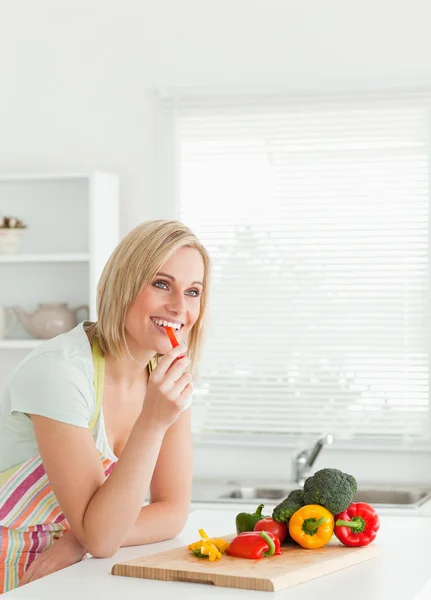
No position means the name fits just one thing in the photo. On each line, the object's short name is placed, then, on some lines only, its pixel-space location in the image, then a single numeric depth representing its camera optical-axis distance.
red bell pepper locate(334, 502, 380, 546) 2.69
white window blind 4.51
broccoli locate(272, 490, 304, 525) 2.68
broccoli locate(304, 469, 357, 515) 2.68
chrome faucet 4.37
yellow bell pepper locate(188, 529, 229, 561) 2.56
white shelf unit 4.65
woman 2.67
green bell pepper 2.74
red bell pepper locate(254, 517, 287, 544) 2.67
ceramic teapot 4.52
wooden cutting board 2.44
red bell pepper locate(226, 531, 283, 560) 2.57
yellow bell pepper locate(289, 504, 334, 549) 2.66
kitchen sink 4.33
